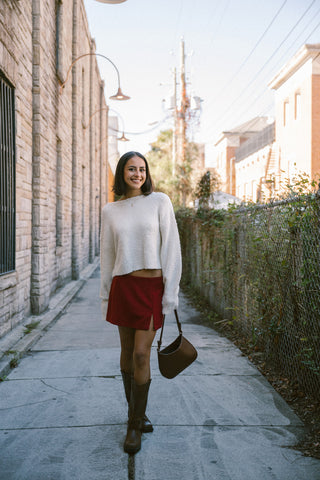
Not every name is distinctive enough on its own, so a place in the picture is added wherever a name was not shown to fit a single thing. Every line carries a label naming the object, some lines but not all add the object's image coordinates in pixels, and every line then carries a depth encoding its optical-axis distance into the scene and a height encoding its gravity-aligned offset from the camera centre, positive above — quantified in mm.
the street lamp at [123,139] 22203 +4241
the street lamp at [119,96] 14335 +4059
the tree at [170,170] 23391 +3723
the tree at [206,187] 12320 +1123
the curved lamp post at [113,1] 6641 +3238
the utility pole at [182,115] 24281 +6143
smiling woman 3186 -333
